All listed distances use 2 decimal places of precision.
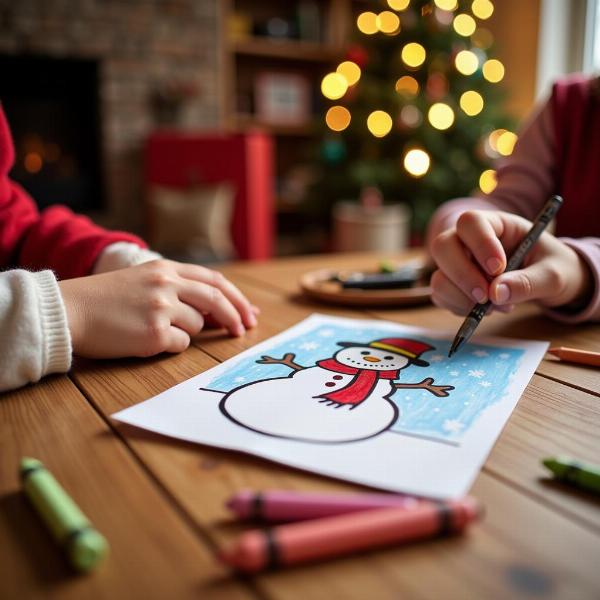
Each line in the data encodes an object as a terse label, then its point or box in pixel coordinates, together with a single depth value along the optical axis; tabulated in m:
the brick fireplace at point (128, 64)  3.04
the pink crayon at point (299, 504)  0.26
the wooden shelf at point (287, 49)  3.53
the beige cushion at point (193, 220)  2.75
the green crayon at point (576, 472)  0.29
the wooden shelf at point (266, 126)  3.65
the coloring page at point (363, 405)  0.32
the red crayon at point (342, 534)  0.23
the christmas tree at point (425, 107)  2.99
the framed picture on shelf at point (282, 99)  3.65
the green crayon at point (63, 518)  0.24
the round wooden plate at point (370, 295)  0.67
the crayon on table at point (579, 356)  0.48
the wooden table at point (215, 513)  0.23
